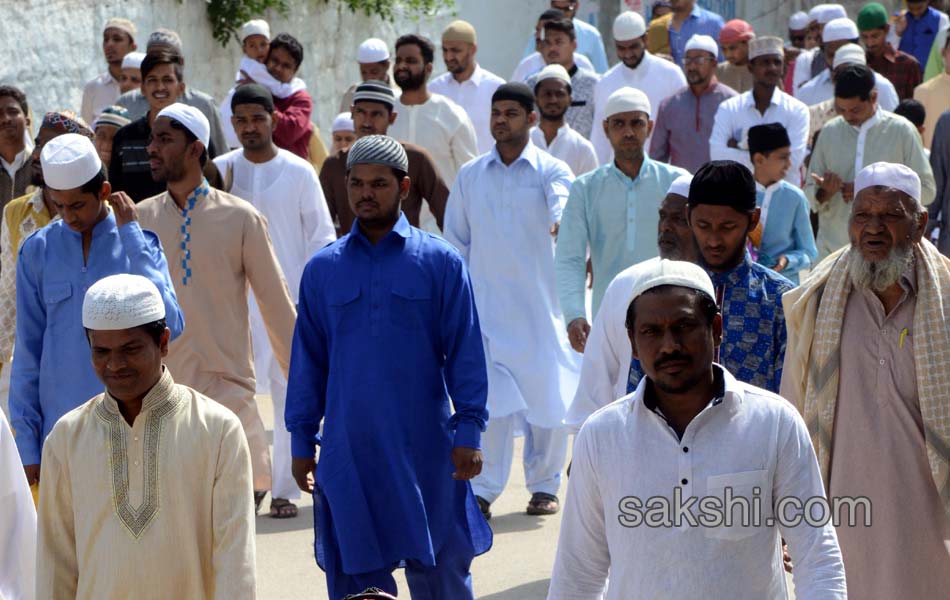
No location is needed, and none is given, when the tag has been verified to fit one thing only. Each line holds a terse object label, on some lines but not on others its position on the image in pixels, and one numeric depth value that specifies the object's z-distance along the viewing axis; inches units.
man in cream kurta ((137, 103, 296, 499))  584.7
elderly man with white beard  452.4
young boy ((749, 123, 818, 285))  603.2
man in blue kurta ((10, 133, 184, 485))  497.7
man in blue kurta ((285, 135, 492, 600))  474.9
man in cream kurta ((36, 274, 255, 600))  374.0
